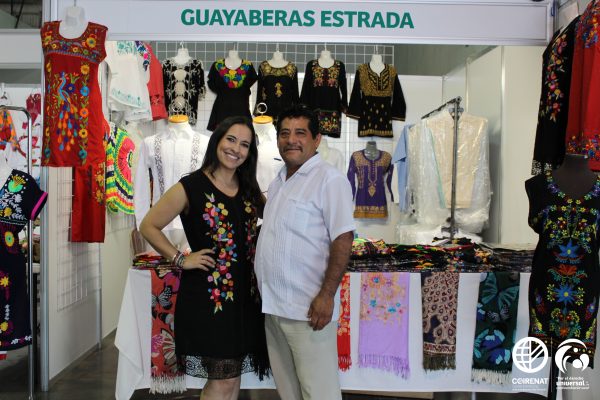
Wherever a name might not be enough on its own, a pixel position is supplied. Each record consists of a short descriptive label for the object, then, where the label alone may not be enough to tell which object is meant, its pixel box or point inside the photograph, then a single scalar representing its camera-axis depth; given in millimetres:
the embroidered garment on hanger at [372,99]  4500
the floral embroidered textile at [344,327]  3020
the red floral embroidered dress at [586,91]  2535
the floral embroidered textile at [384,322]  3027
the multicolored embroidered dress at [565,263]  2434
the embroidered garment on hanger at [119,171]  4492
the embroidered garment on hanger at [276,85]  4371
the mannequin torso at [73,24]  3295
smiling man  2045
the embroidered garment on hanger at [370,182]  4516
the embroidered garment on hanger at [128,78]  4258
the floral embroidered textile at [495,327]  3010
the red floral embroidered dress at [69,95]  3342
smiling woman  2186
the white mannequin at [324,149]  4591
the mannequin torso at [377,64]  4531
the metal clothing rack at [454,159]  3957
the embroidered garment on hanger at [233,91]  4352
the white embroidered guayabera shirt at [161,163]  3852
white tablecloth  3029
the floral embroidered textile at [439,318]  3014
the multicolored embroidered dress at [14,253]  3086
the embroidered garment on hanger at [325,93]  4453
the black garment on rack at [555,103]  2812
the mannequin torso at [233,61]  4395
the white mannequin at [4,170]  3150
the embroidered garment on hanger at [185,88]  4445
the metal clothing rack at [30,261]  3287
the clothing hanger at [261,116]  4188
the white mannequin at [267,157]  4066
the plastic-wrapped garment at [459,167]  4219
